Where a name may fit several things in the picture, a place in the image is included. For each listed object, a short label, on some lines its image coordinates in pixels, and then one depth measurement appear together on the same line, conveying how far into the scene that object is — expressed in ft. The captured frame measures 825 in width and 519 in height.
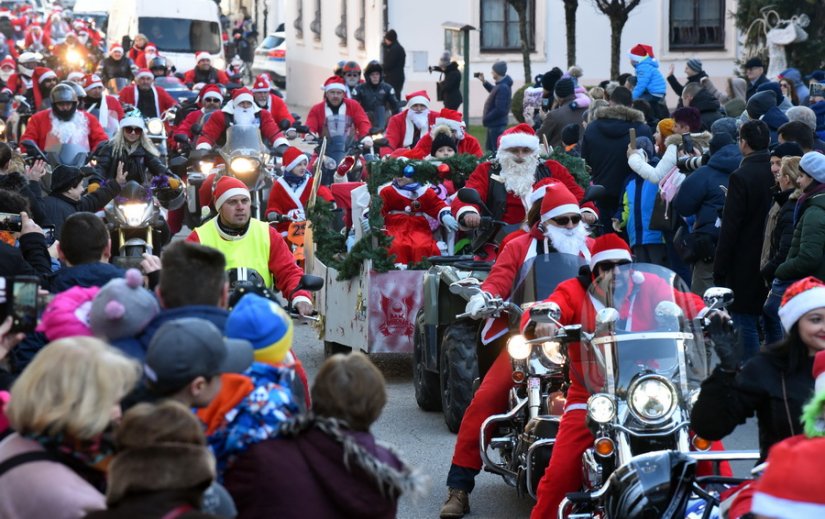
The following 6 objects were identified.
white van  191.77
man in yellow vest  40.45
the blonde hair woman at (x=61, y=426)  19.37
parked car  231.45
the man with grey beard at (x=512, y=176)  56.67
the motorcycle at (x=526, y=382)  37.70
